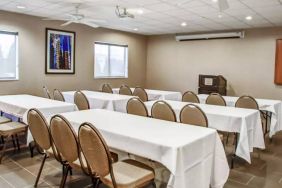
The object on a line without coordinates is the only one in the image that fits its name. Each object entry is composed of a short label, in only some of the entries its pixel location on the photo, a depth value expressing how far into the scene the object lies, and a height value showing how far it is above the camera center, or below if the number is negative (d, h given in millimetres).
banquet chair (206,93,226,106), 4832 -396
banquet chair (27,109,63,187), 2570 -585
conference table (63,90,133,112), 4930 -492
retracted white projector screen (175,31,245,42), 7492 +1311
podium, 7414 -156
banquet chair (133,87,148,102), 6065 -389
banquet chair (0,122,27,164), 3582 -766
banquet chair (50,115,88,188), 2311 -608
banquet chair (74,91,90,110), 4816 -479
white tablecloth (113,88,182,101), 6113 -429
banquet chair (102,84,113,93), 6981 -324
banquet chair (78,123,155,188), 2010 -730
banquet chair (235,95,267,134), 4609 -416
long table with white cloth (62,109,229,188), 1994 -569
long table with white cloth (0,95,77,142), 3748 -471
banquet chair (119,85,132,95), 6605 -345
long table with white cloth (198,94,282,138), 4719 -540
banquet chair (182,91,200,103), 5152 -386
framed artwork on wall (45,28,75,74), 6555 +603
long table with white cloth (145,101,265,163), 3354 -601
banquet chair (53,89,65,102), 5134 -419
